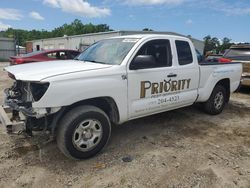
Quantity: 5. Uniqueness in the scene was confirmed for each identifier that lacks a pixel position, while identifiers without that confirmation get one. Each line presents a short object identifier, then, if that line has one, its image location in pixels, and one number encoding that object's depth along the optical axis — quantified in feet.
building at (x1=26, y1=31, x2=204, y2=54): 67.94
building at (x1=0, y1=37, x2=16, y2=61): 76.80
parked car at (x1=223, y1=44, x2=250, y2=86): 21.79
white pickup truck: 8.39
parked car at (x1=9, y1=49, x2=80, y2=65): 27.13
